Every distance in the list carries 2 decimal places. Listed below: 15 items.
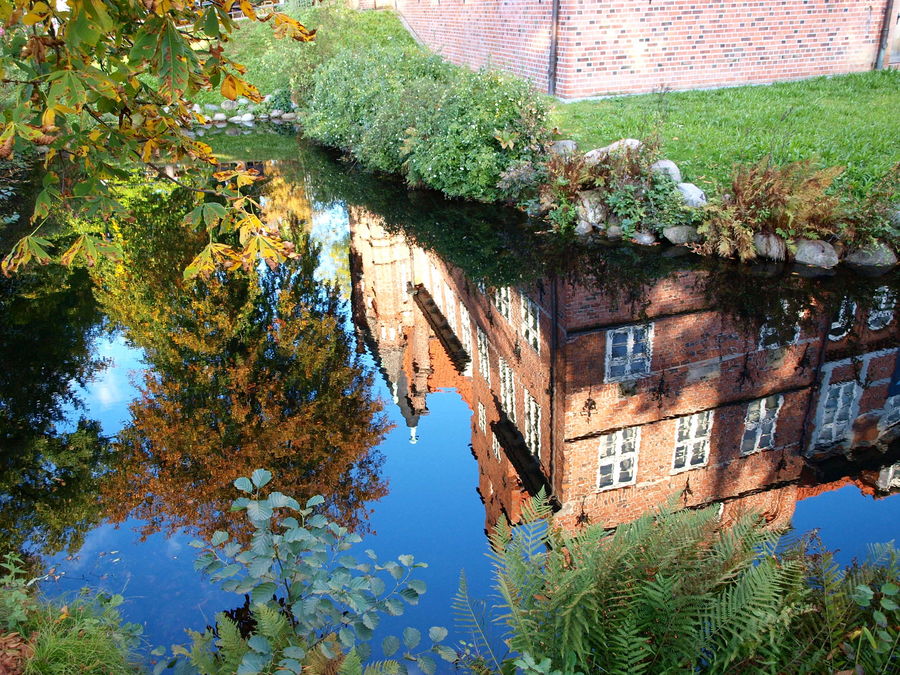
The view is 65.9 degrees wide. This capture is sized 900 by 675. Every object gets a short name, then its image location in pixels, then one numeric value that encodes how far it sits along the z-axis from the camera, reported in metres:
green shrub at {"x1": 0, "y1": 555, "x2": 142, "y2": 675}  2.95
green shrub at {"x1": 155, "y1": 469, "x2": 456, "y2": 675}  2.67
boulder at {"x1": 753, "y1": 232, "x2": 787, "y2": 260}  8.40
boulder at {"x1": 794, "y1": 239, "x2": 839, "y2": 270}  8.18
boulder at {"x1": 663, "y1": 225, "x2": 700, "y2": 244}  9.05
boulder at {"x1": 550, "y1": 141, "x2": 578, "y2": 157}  10.52
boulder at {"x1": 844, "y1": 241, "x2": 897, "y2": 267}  7.97
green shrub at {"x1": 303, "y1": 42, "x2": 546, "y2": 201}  11.23
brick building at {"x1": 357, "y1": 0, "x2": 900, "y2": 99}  13.66
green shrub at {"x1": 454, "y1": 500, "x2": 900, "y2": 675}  2.63
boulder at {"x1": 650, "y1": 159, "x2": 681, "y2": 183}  9.42
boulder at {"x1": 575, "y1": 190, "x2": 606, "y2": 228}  9.73
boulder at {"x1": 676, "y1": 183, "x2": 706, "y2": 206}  9.02
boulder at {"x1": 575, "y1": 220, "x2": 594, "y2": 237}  9.84
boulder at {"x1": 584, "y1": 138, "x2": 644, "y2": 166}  9.84
